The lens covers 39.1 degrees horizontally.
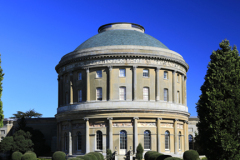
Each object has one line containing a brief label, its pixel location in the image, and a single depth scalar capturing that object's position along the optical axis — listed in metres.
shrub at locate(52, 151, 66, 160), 38.78
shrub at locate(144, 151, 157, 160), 37.53
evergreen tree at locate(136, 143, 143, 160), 41.34
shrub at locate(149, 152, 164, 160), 34.66
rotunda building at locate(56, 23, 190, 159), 43.75
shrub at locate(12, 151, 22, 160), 44.61
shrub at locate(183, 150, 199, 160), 35.75
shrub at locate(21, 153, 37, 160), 40.44
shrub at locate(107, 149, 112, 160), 42.00
